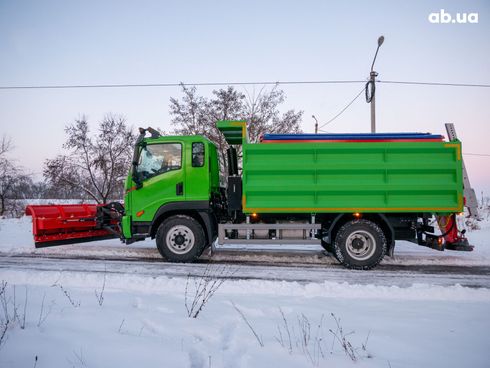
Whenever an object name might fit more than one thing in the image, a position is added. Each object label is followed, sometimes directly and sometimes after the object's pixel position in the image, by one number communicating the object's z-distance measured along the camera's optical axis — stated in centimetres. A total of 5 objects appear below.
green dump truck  559
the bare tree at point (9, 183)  3063
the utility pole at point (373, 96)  1121
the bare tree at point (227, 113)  1839
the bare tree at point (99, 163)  2192
